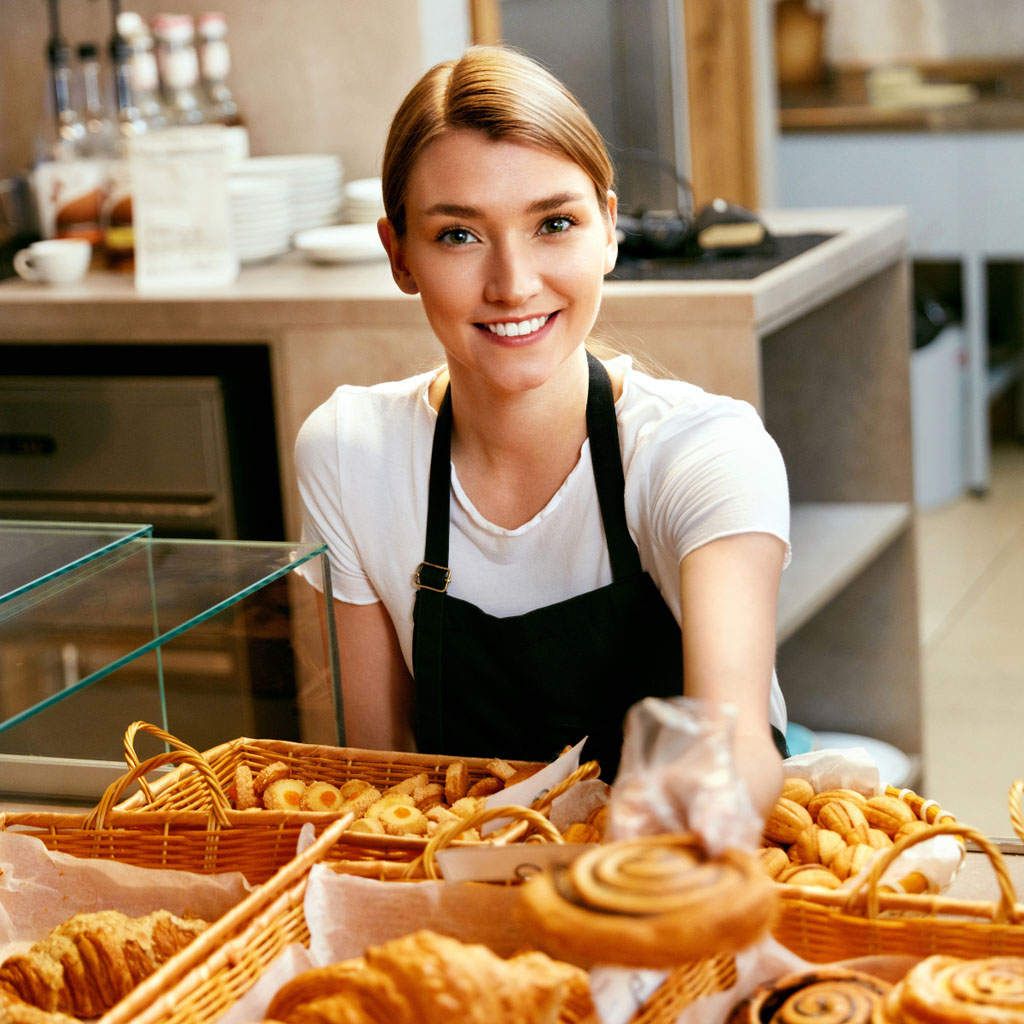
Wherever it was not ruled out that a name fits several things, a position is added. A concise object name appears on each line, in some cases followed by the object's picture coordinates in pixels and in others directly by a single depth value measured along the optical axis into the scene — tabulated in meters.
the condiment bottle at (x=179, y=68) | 2.47
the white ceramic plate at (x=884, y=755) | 2.47
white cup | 2.38
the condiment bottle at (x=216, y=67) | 2.52
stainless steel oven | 2.28
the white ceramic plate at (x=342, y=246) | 2.38
